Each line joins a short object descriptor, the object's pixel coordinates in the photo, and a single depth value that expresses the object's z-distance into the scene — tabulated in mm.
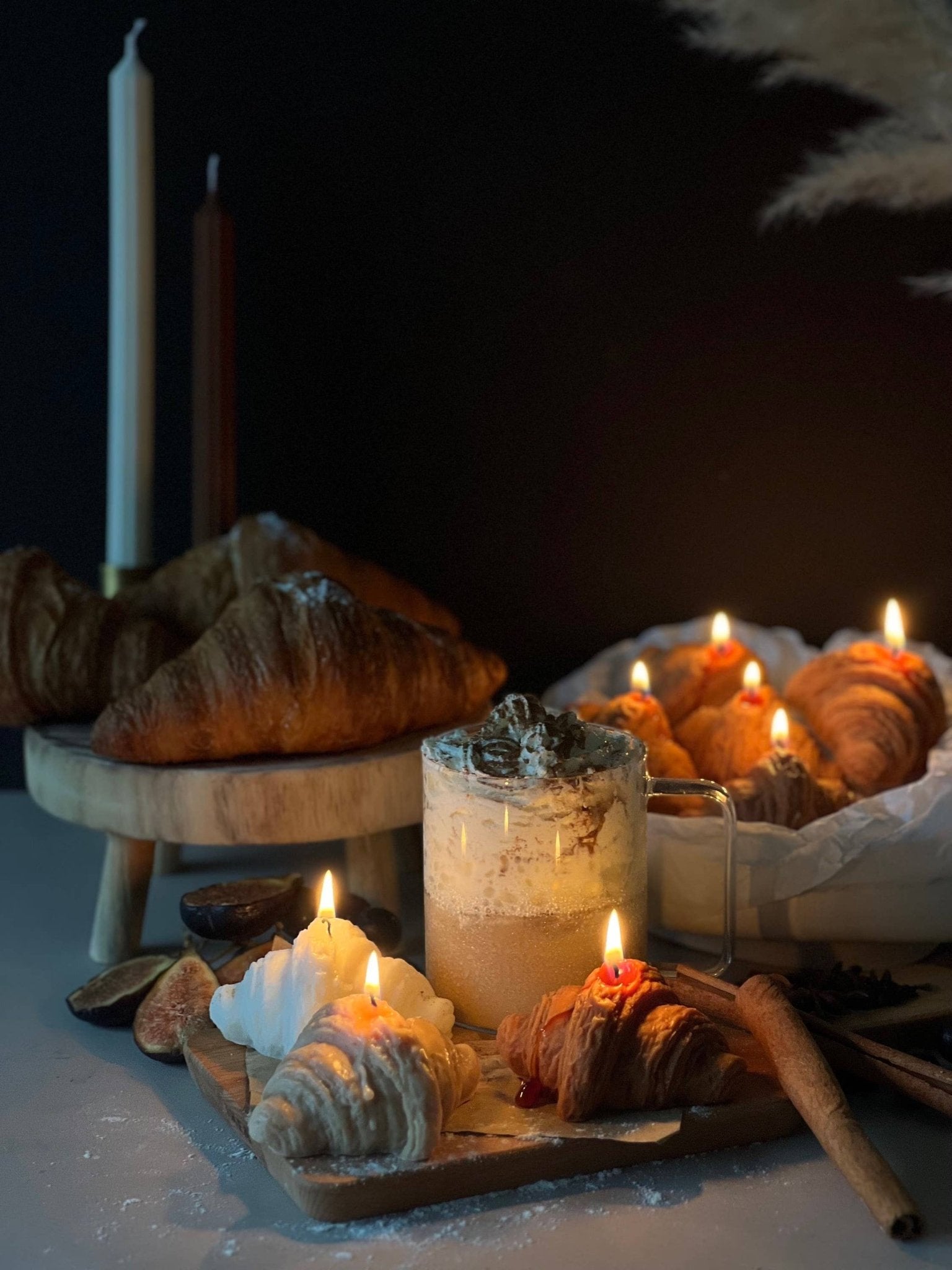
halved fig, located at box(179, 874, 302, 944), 1183
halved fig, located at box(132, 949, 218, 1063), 1088
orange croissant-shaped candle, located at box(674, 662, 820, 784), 1426
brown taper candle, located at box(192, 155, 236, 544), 1580
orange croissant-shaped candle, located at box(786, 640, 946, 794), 1398
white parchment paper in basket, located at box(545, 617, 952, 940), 1200
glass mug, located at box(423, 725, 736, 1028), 998
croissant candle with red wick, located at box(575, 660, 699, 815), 1381
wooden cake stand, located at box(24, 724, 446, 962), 1221
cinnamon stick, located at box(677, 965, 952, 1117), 957
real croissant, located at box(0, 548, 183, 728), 1358
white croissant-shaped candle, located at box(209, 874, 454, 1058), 964
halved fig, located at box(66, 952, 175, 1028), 1154
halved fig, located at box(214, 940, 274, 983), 1157
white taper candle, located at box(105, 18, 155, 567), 1544
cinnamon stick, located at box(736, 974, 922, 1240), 834
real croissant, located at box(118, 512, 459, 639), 1485
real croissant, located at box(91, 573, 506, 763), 1235
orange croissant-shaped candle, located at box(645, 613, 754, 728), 1569
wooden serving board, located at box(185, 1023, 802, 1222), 853
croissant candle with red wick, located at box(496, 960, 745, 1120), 899
